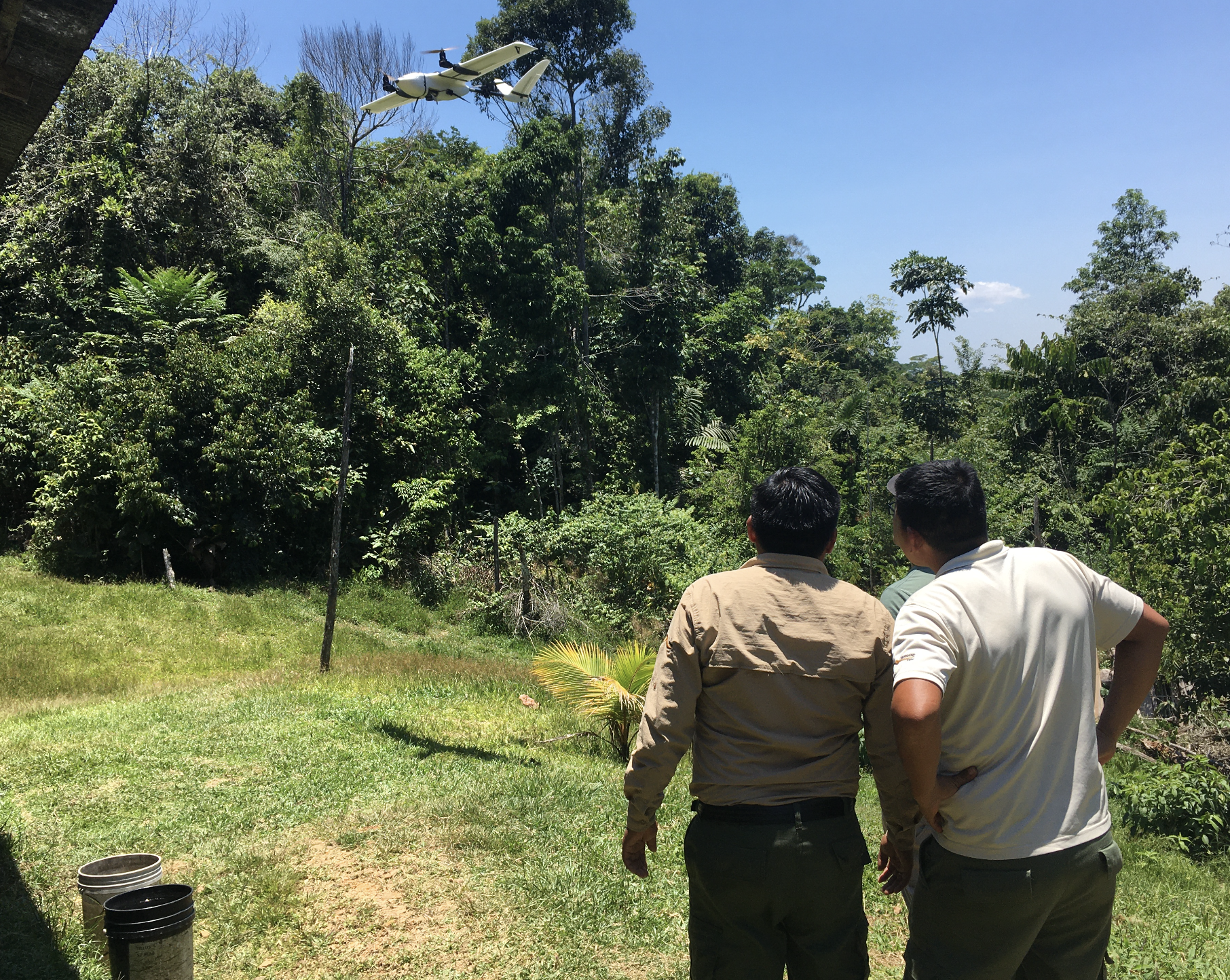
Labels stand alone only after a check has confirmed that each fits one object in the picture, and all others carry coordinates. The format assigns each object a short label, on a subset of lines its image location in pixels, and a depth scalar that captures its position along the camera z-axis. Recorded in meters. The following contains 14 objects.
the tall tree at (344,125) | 24.52
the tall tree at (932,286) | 25.67
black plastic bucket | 3.34
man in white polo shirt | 2.10
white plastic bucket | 3.83
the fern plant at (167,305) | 16.75
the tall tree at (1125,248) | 30.38
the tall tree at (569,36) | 23.38
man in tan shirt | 2.28
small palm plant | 6.80
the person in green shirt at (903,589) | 2.91
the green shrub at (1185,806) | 6.81
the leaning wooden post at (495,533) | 16.81
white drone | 10.54
